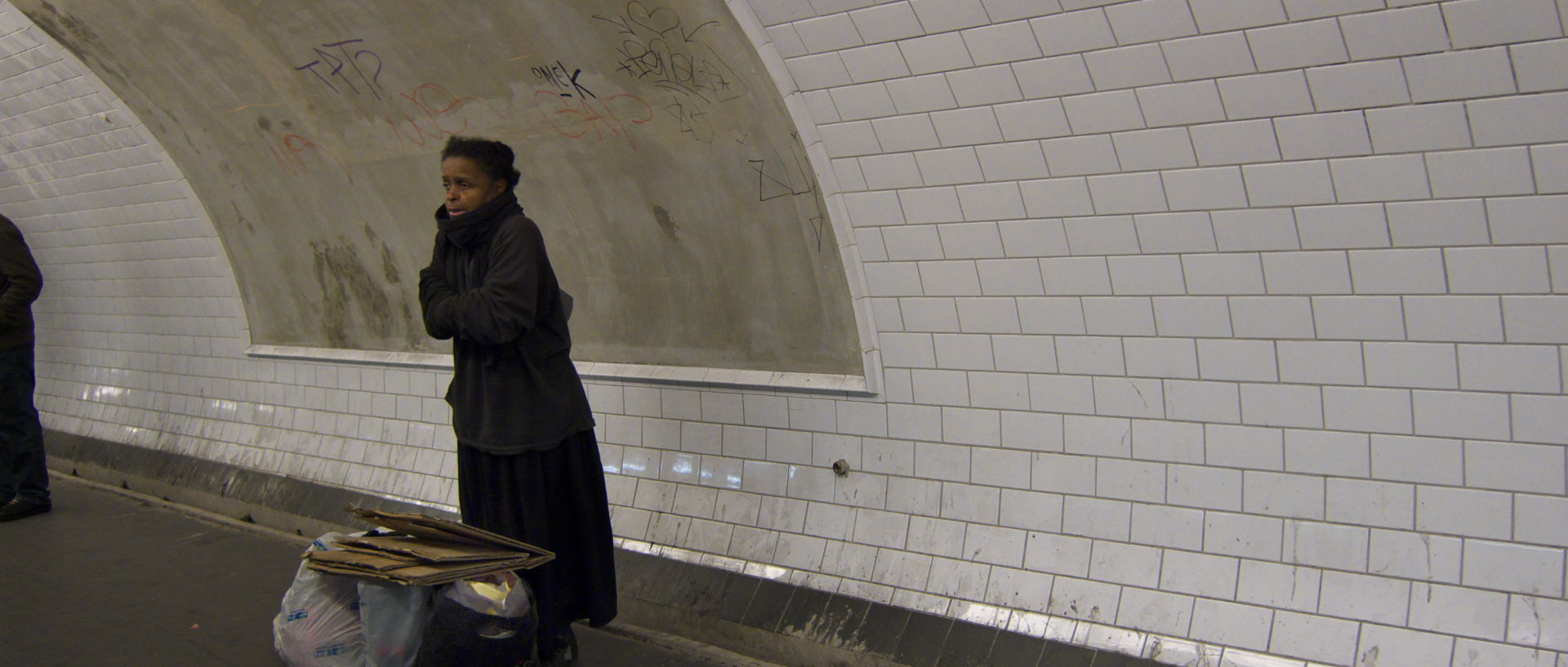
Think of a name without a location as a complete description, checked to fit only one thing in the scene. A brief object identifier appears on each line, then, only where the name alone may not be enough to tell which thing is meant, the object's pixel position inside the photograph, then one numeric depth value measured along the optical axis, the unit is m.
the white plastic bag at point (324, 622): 3.98
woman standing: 3.82
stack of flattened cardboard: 3.56
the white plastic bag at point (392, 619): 3.72
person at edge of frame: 6.55
